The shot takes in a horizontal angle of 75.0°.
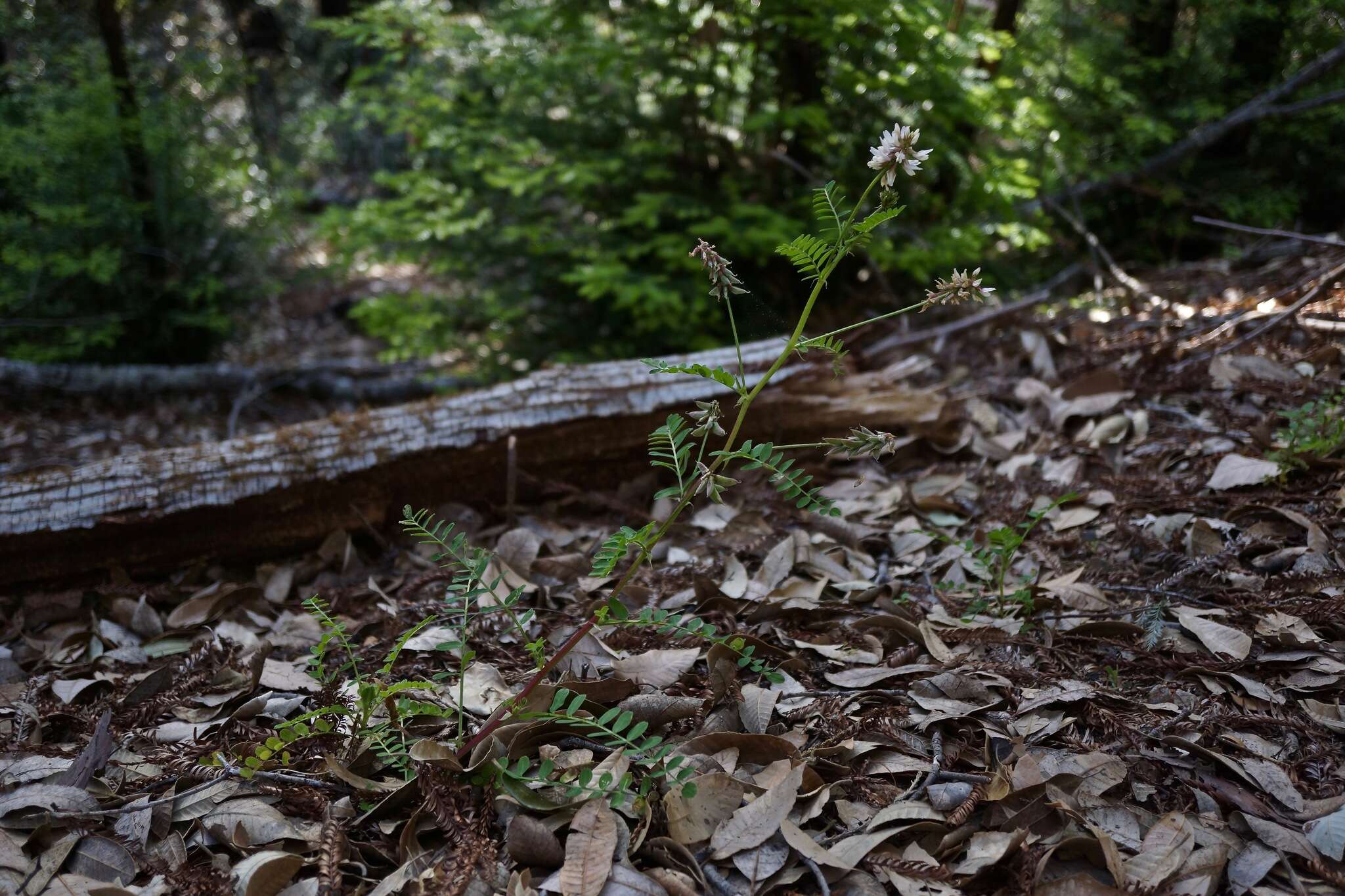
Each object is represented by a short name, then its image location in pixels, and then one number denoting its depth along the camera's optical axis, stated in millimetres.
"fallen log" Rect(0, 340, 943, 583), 2414
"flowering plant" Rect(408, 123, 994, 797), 1283
